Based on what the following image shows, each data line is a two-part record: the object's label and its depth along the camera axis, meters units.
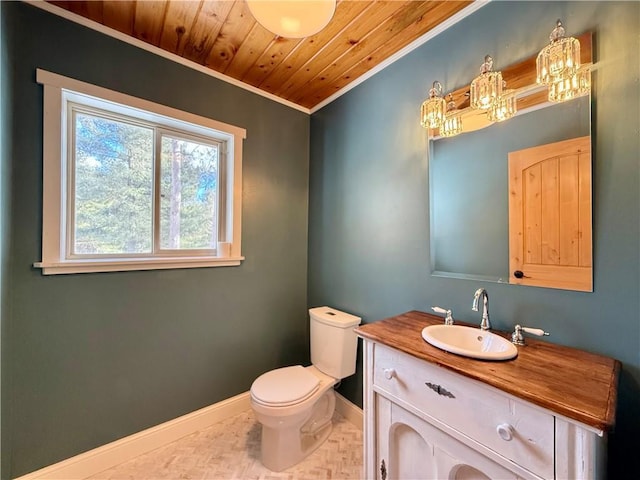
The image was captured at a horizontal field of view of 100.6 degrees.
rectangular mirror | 1.02
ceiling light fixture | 0.94
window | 1.34
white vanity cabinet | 0.69
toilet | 1.44
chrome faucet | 1.13
